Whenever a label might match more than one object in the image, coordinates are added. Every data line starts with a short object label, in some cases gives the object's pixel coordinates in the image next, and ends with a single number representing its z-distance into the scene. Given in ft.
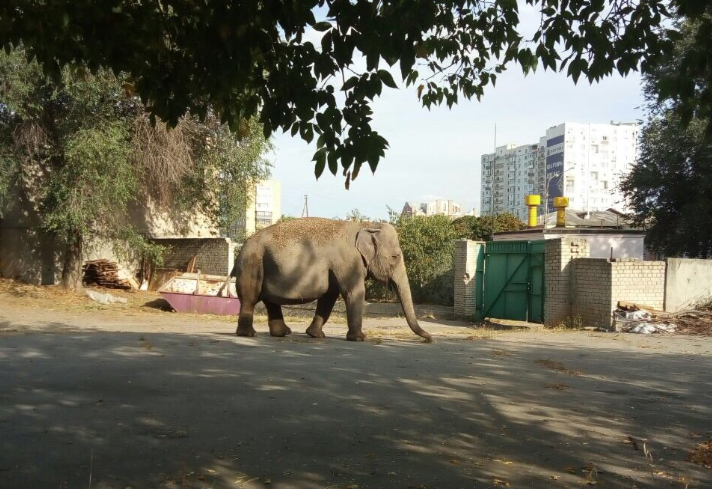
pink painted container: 79.92
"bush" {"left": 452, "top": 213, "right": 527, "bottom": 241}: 121.49
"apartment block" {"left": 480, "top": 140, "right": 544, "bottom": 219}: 422.82
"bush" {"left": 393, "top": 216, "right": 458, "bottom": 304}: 95.04
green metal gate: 69.97
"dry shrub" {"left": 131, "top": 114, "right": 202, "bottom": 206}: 83.51
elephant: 44.50
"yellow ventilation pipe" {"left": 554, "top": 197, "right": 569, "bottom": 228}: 104.47
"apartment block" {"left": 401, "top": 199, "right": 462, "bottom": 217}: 365.20
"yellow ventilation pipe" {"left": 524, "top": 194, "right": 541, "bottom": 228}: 111.14
